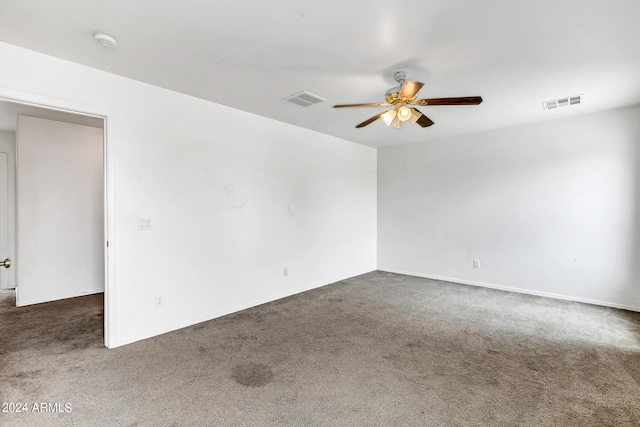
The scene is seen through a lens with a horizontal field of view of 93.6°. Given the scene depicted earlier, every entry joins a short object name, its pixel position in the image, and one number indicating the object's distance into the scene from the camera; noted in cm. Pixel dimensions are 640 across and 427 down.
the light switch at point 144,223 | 299
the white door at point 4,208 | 484
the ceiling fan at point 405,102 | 247
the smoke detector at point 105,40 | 217
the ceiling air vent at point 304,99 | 329
